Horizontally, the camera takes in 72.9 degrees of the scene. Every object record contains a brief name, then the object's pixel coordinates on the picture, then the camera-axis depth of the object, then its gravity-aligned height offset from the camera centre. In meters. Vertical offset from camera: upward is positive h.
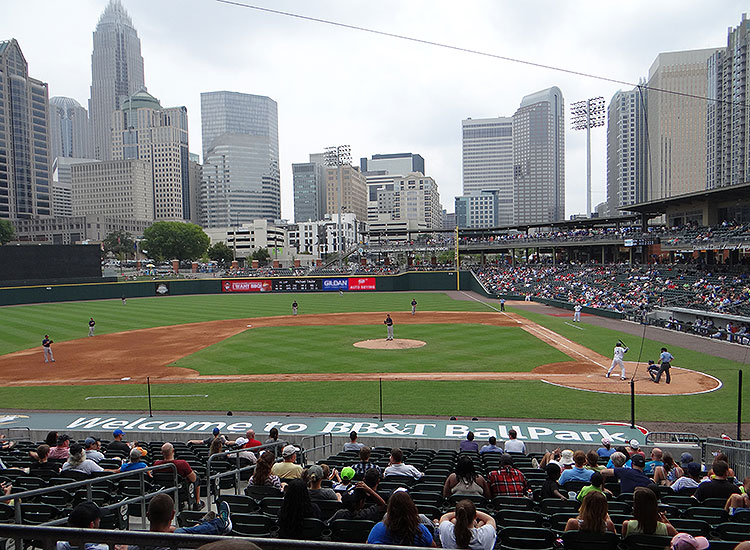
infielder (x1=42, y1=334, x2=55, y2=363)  27.78 -5.14
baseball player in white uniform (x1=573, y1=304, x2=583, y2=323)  38.72 -4.60
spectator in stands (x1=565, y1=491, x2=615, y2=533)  5.26 -2.71
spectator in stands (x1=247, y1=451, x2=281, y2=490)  8.18 -3.52
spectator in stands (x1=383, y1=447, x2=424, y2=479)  8.77 -3.69
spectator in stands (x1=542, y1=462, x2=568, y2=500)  7.78 -3.56
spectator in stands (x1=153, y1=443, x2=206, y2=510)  8.73 -3.64
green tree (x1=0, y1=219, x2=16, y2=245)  127.44 +7.99
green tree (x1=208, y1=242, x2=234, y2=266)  154.12 +1.66
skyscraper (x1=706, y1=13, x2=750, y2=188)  113.06 +33.41
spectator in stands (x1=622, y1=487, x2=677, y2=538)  5.34 -2.81
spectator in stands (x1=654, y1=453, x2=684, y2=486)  9.11 -4.02
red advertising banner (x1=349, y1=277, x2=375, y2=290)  73.31 -3.75
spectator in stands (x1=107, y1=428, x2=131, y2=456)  11.71 -4.37
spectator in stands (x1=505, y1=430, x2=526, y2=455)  11.63 -4.39
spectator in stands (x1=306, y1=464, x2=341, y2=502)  6.93 -3.18
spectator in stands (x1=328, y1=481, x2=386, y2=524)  5.84 -2.95
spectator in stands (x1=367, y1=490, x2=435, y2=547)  4.42 -2.35
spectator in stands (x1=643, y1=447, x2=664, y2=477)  9.67 -4.01
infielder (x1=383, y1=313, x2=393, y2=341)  31.02 -4.50
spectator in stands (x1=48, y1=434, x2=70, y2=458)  10.70 -4.04
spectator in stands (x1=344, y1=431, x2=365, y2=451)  11.58 -4.34
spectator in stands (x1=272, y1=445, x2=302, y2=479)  8.81 -3.71
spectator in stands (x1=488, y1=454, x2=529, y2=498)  7.91 -3.59
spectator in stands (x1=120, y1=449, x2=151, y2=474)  8.94 -3.57
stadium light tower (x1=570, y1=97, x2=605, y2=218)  75.75 +21.29
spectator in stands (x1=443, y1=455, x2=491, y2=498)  7.29 -3.32
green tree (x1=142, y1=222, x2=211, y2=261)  131.12 +4.76
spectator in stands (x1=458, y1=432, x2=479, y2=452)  10.71 -4.03
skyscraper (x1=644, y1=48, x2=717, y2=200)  144.50 +38.15
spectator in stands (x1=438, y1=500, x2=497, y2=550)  4.69 -2.75
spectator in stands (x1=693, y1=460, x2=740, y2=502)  7.55 -3.54
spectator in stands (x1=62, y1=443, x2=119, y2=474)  9.00 -3.60
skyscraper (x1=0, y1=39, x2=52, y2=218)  158.38 +39.96
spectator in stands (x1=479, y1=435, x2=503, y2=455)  11.09 -4.25
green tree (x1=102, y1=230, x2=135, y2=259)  138.85 +4.71
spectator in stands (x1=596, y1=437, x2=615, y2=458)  11.12 -4.54
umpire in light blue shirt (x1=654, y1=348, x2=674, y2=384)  20.33 -4.53
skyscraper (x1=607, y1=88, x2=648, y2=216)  180.64 +50.05
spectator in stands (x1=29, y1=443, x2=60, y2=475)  9.45 -3.84
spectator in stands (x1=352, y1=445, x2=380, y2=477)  9.27 -3.88
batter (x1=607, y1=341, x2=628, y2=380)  20.98 -4.27
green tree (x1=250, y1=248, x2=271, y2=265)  152.75 +0.84
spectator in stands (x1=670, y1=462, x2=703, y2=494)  8.40 -3.91
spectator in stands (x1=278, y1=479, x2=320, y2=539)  5.14 -2.58
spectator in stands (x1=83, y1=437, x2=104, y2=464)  10.10 -3.90
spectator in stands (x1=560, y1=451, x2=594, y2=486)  8.43 -3.65
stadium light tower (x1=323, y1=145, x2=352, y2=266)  90.19 +18.63
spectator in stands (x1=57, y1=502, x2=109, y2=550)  4.41 -2.24
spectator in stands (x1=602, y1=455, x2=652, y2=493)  7.99 -3.59
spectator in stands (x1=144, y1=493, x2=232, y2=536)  4.08 -2.04
